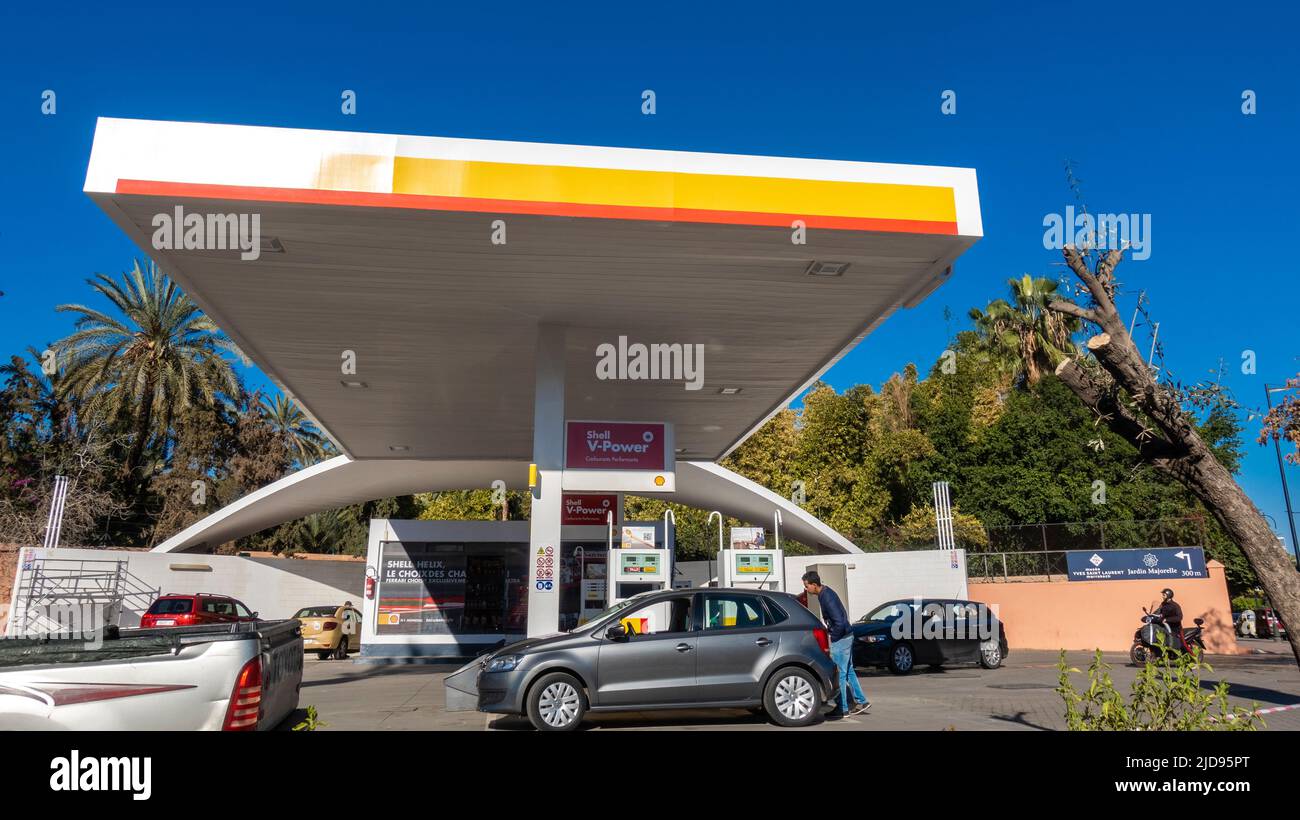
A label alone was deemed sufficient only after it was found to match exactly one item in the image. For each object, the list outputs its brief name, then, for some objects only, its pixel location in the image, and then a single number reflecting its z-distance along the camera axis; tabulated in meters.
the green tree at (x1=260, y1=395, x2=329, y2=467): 39.97
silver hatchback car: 8.30
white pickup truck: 4.87
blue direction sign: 22.33
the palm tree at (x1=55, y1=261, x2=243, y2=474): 29.36
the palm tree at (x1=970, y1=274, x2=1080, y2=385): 39.09
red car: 17.88
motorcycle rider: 15.53
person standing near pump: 9.71
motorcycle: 15.50
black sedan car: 17.00
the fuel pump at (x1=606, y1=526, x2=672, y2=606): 13.84
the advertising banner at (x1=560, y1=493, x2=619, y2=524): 19.95
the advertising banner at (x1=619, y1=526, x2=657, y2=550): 14.53
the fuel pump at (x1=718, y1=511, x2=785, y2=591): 14.70
